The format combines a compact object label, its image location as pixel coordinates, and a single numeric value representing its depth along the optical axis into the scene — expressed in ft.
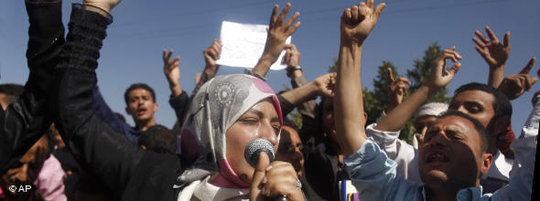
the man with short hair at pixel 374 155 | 6.67
